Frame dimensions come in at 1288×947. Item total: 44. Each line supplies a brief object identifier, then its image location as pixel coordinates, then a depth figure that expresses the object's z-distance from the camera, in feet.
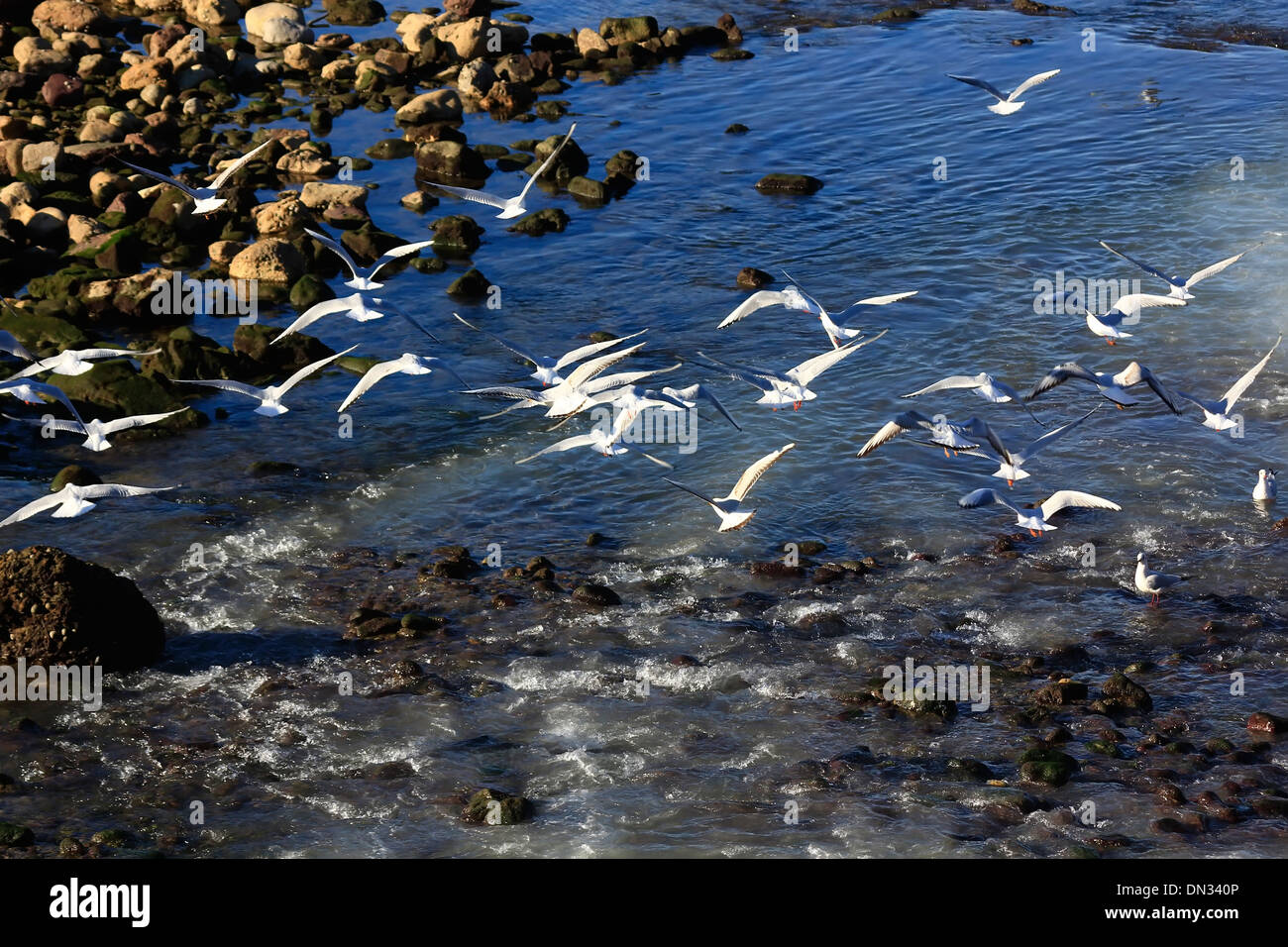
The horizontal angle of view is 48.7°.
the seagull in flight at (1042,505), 73.67
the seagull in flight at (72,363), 86.69
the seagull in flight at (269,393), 82.84
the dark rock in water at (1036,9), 171.73
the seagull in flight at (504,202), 93.09
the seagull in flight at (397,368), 85.35
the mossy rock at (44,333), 105.29
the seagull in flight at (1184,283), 84.84
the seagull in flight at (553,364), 82.74
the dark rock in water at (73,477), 84.64
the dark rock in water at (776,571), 77.00
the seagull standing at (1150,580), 71.51
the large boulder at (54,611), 67.87
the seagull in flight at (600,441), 78.79
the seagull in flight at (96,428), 81.04
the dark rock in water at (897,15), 174.09
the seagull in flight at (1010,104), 105.09
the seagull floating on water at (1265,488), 79.30
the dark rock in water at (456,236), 121.90
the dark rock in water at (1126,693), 64.03
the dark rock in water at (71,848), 57.24
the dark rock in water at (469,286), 113.39
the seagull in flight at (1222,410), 78.64
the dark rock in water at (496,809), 58.85
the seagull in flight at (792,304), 85.25
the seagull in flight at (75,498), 74.84
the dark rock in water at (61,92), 154.40
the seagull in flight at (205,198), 96.94
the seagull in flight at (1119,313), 87.56
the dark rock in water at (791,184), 130.00
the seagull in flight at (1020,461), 73.82
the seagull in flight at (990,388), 76.02
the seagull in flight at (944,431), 69.51
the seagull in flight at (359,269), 87.61
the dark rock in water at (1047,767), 59.57
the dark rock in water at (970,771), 60.29
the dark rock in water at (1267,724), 61.93
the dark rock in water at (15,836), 57.67
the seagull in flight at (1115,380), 74.33
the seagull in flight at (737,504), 70.85
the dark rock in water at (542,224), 125.90
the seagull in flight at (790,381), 79.97
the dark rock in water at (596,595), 74.49
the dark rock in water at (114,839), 58.29
